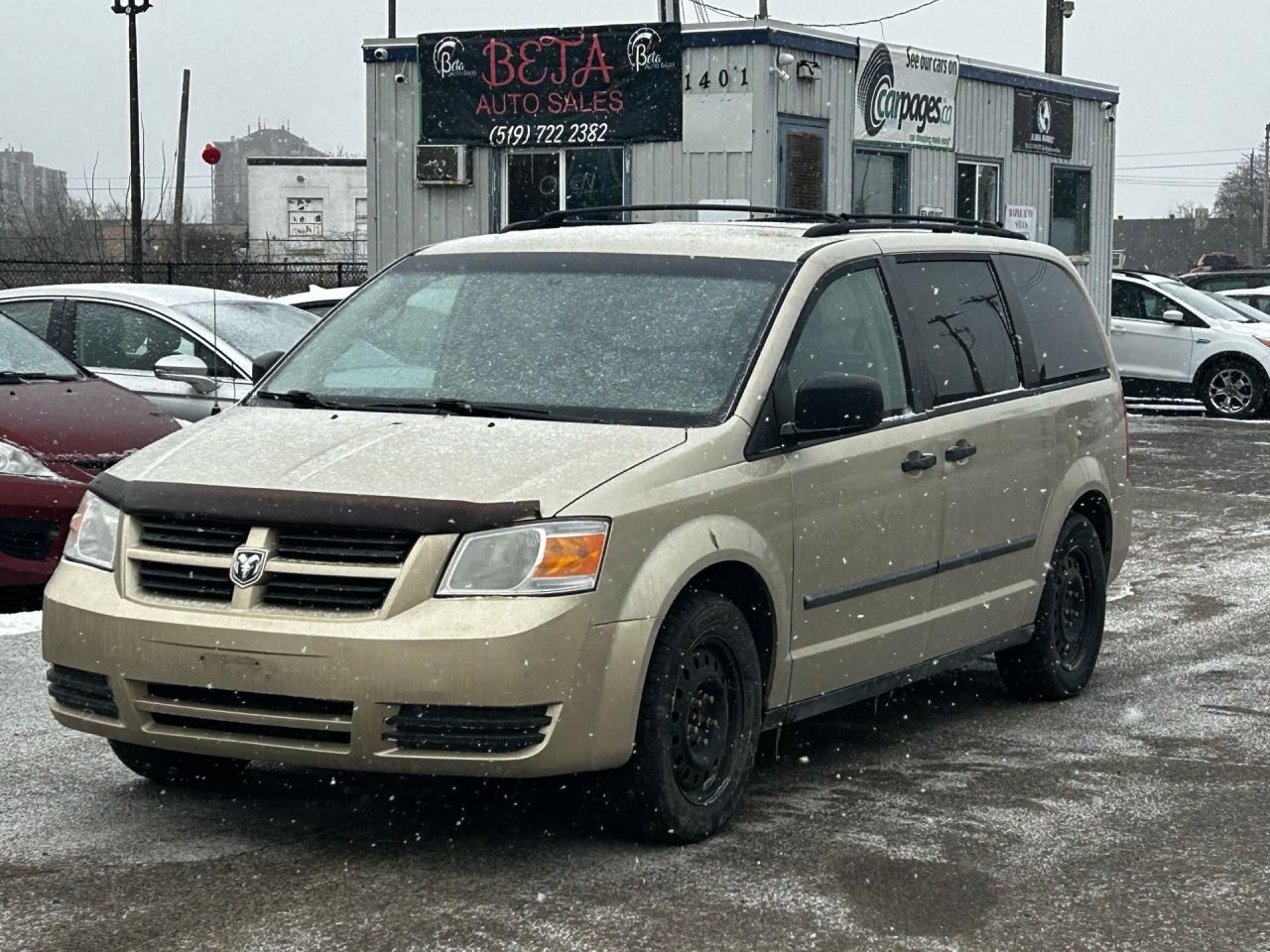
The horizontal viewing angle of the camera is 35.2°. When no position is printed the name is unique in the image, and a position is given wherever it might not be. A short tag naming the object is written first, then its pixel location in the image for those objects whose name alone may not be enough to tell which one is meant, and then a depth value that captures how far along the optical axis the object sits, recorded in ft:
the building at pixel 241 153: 541.34
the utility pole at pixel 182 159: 151.31
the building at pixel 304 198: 268.00
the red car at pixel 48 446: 30.45
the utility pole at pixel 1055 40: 98.89
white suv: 73.56
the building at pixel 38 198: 130.82
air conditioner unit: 72.59
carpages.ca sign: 72.69
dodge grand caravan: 16.20
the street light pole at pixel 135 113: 116.16
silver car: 39.32
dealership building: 67.92
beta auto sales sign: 68.54
